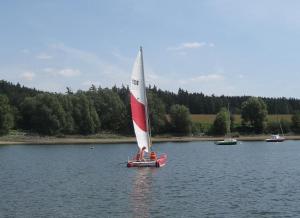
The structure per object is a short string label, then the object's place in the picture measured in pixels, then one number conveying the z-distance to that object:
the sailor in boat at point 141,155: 65.81
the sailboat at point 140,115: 64.31
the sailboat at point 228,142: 147.19
